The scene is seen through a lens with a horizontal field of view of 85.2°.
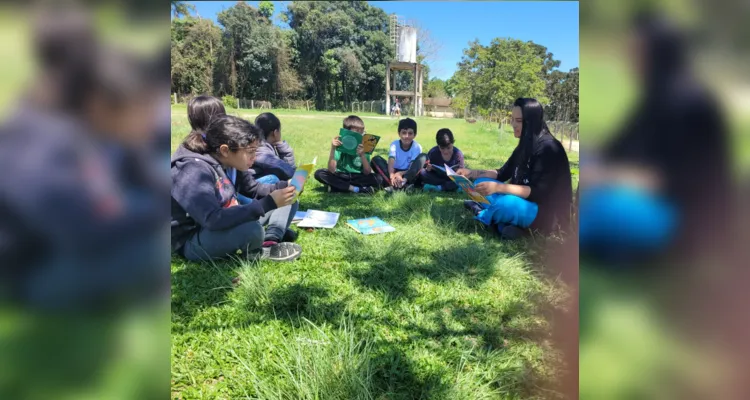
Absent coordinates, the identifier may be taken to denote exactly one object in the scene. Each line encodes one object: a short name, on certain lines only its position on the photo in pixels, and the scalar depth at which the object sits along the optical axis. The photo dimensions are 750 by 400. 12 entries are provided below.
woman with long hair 3.62
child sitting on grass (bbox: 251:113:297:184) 4.61
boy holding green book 5.82
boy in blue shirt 6.01
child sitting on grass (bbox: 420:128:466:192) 5.97
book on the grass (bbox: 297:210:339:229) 4.11
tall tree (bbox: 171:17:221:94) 22.73
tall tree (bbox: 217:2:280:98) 29.64
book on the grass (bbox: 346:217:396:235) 3.98
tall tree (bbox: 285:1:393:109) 33.75
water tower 24.06
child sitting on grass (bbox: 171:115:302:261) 2.67
